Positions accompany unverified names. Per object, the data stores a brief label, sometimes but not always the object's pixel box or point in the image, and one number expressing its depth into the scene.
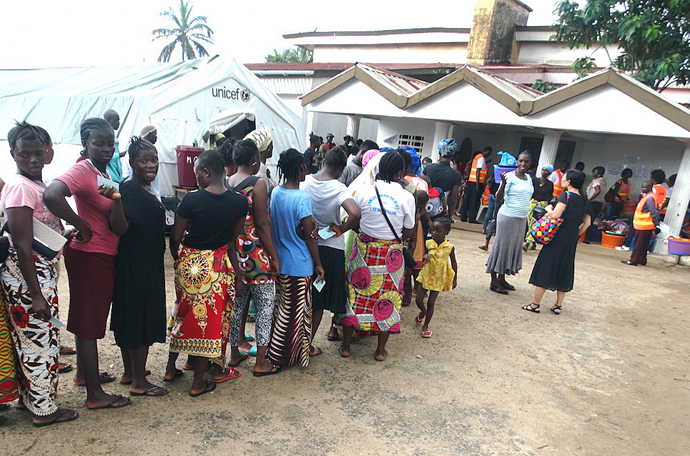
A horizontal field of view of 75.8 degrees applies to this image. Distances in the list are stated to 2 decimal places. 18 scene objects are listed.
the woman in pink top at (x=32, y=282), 2.29
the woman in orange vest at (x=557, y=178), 9.27
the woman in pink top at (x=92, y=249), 2.46
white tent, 7.94
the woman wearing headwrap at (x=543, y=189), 8.25
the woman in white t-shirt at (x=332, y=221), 3.38
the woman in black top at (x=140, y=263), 2.64
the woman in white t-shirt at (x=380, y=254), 3.52
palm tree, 35.75
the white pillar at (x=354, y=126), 13.23
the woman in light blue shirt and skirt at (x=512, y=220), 5.57
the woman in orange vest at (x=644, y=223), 8.20
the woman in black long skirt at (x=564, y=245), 4.99
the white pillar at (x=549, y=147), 9.75
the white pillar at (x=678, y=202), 8.71
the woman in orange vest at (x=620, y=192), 10.10
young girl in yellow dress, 4.41
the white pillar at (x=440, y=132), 10.95
